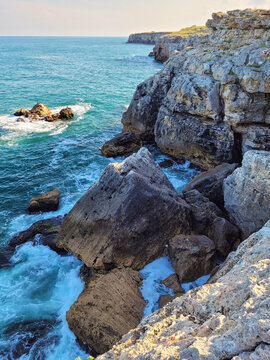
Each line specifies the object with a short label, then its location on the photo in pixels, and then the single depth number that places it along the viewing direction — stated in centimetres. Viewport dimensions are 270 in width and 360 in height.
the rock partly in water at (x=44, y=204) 2014
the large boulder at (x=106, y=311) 1055
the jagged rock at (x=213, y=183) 1823
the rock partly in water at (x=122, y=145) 2784
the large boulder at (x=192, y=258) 1295
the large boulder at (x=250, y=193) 1423
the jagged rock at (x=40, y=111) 3929
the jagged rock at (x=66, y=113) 3891
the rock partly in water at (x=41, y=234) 1692
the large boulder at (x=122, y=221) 1325
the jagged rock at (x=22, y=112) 3922
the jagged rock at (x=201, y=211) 1543
